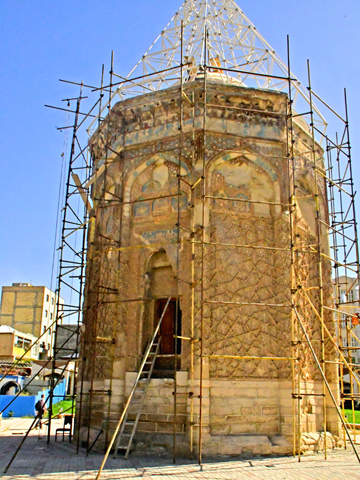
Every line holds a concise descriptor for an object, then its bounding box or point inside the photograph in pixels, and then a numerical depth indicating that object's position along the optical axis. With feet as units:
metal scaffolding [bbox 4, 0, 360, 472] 33.22
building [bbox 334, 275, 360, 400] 41.61
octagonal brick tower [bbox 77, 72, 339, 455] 32.32
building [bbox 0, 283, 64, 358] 150.41
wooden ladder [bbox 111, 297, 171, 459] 31.30
